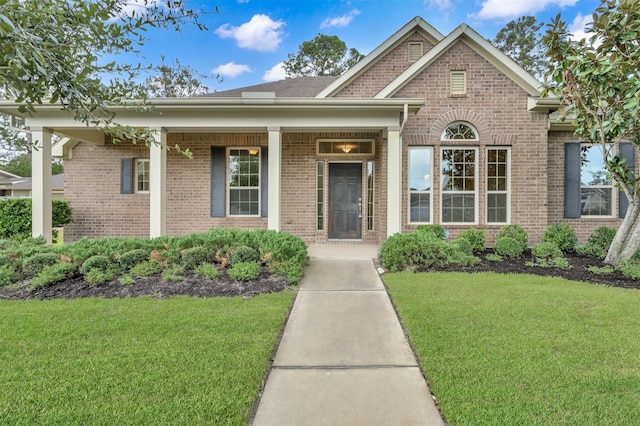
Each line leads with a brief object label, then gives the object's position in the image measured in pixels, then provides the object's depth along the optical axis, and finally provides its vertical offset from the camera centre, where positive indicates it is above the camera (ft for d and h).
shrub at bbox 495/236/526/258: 23.17 -2.61
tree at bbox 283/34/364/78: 78.12 +34.55
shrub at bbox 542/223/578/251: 24.70 -2.01
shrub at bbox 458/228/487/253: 24.29 -2.09
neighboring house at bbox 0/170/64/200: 63.82 +4.21
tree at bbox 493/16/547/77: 79.15 +38.75
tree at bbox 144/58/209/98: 74.13 +26.97
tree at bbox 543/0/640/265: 17.79 +7.13
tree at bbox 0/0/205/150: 6.50 +3.69
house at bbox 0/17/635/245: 23.90 +3.90
